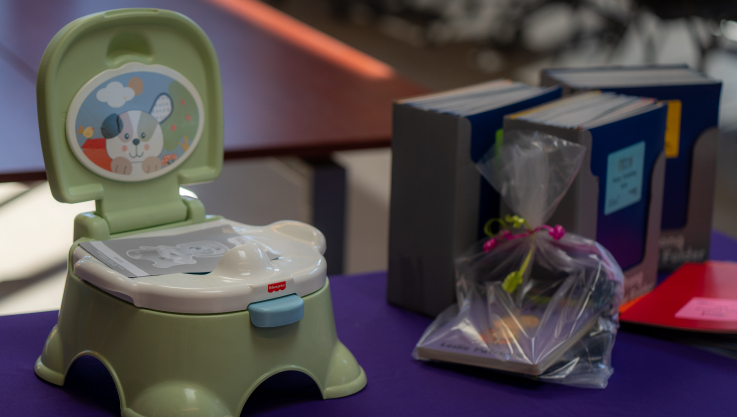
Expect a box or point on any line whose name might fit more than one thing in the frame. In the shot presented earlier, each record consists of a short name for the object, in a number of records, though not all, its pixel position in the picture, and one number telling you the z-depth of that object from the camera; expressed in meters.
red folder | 1.90
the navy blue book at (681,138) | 2.08
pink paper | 1.92
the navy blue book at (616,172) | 1.87
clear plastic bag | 1.80
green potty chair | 1.63
